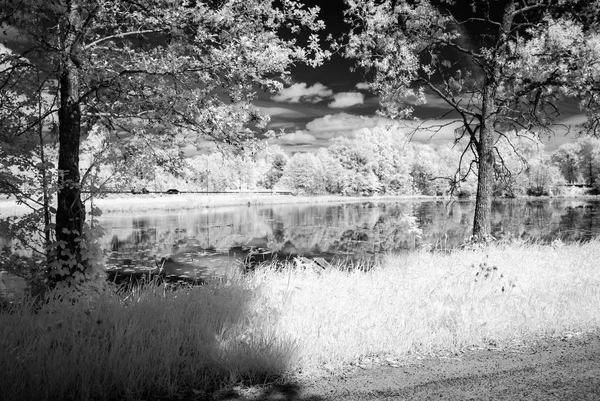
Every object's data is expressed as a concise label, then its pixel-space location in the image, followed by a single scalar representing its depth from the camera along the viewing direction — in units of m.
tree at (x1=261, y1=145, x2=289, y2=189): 120.81
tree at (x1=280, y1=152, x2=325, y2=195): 87.50
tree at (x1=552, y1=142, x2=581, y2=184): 103.19
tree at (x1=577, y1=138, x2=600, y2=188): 91.19
